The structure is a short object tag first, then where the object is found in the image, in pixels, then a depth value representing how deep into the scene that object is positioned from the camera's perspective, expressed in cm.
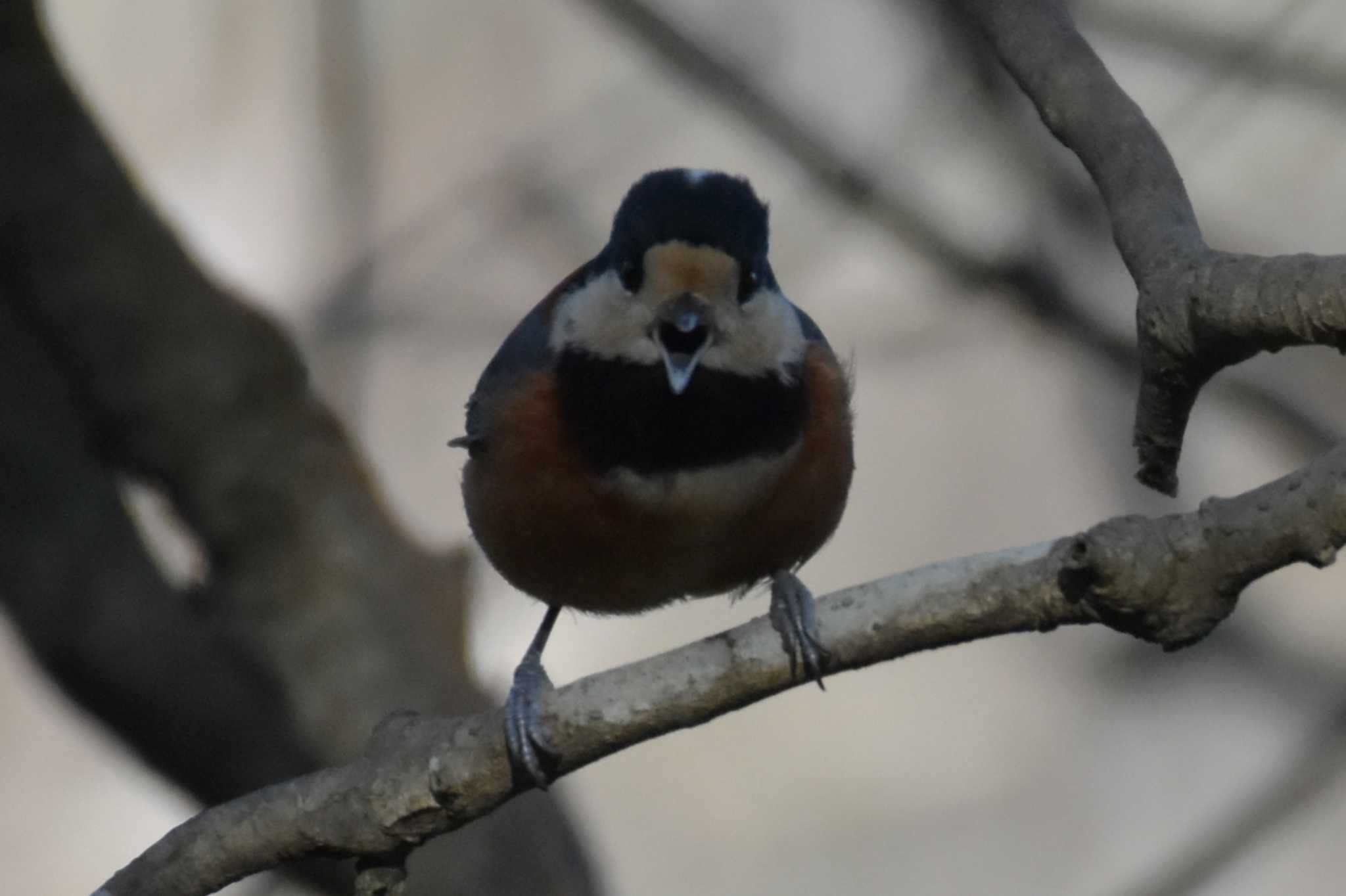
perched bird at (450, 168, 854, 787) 572
